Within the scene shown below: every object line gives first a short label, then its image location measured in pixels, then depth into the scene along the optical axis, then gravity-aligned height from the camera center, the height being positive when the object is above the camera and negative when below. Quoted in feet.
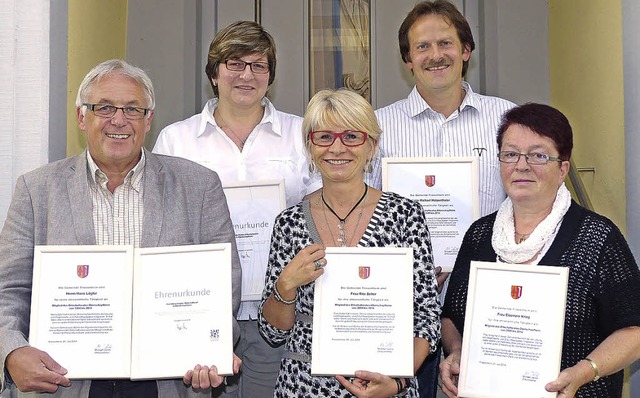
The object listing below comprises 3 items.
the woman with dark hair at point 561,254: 8.71 -0.26
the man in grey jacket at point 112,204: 9.34 +0.33
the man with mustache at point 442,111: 12.12 +1.90
